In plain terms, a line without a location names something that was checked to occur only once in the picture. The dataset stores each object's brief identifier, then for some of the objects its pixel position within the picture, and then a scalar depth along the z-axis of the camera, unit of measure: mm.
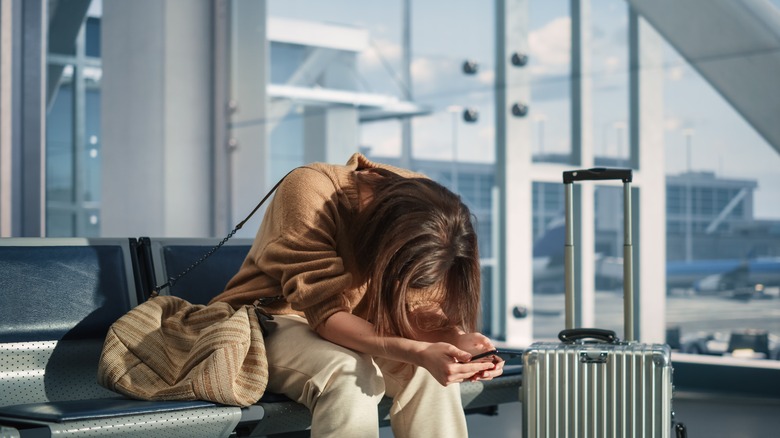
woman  1918
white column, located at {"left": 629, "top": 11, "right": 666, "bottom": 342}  4945
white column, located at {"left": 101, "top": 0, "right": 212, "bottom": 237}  6270
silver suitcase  2166
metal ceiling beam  4578
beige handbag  1949
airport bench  2195
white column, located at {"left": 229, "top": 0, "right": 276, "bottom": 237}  6418
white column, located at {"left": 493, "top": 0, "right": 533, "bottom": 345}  5328
